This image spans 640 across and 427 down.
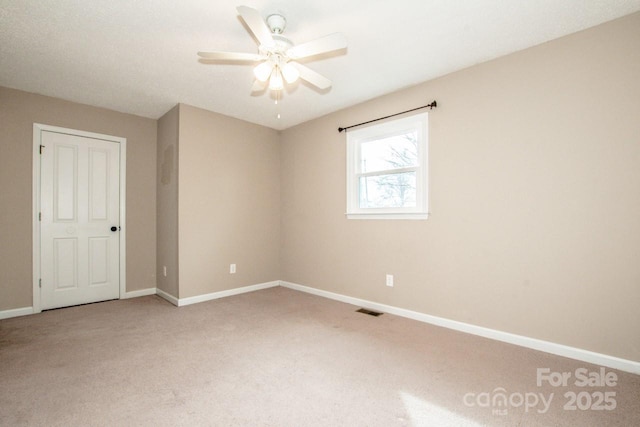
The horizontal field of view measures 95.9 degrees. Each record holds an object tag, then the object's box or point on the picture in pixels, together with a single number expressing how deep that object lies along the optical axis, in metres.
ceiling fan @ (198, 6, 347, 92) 1.84
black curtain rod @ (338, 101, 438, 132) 2.93
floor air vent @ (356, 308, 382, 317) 3.23
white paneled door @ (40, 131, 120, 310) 3.43
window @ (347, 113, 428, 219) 3.09
